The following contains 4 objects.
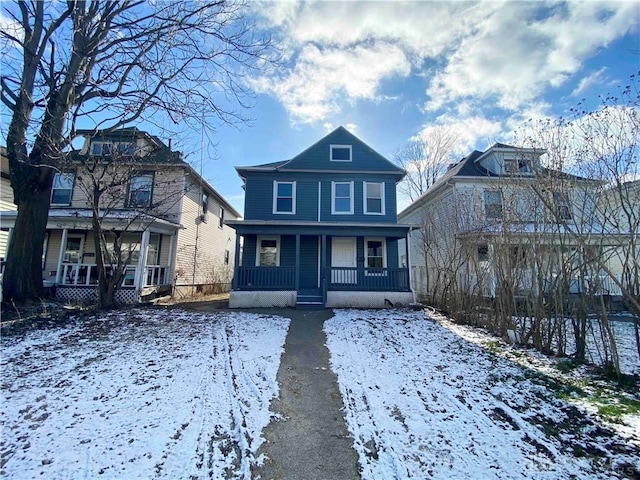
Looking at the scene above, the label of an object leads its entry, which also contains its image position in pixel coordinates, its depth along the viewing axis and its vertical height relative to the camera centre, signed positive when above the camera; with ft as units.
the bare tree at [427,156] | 81.66 +34.99
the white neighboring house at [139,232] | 38.91 +6.62
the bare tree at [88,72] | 29.50 +20.94
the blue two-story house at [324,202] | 45.16 +11.74
